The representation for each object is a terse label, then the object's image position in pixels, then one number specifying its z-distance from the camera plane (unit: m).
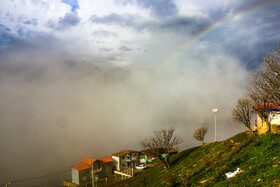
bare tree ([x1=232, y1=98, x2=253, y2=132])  34.50
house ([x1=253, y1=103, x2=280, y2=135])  27.95
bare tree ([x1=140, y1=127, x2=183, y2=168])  39.34
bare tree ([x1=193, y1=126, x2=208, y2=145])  56.93
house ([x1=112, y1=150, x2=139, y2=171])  67.81
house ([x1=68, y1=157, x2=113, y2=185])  55.56
